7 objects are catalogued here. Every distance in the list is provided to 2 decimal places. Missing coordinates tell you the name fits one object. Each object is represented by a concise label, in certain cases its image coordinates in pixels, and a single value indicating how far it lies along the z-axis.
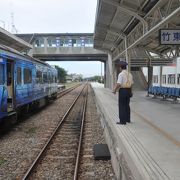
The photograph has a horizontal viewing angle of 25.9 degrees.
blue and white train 12.23
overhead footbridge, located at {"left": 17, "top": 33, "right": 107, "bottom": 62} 55.59
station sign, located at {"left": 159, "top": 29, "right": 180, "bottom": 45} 11.20
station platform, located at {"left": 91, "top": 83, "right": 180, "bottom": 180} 5.34
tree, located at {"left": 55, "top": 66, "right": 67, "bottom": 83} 117.38
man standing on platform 9.83
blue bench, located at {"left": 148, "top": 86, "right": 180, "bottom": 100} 21.01
